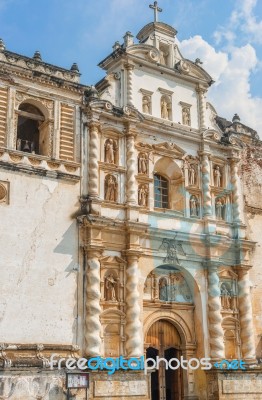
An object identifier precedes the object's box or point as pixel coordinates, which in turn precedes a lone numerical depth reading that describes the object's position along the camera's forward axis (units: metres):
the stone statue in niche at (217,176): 21.89
